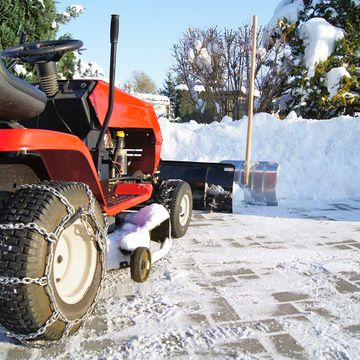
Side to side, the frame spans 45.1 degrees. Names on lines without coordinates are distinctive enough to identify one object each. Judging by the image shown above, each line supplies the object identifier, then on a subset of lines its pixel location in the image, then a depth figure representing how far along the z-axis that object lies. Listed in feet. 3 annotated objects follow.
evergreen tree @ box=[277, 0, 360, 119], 41.37
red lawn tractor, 5.49
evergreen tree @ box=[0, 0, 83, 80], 21.11
